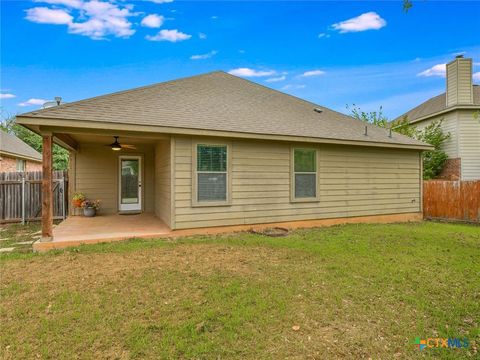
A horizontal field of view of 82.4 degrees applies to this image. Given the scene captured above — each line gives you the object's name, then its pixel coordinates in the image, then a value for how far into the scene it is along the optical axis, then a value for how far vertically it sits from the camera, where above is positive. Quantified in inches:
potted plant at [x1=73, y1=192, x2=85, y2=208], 343.0 -25.4
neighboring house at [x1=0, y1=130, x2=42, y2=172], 554.3 +52.2
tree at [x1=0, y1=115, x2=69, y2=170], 890.7 +154.3
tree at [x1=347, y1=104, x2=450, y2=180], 567.2 +75.3
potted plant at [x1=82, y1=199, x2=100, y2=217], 340.5 -34.9
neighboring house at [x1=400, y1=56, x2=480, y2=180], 526.3 +112.2
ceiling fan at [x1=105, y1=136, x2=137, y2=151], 298.9 +41.7
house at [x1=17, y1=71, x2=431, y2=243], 244.2 +25.6
